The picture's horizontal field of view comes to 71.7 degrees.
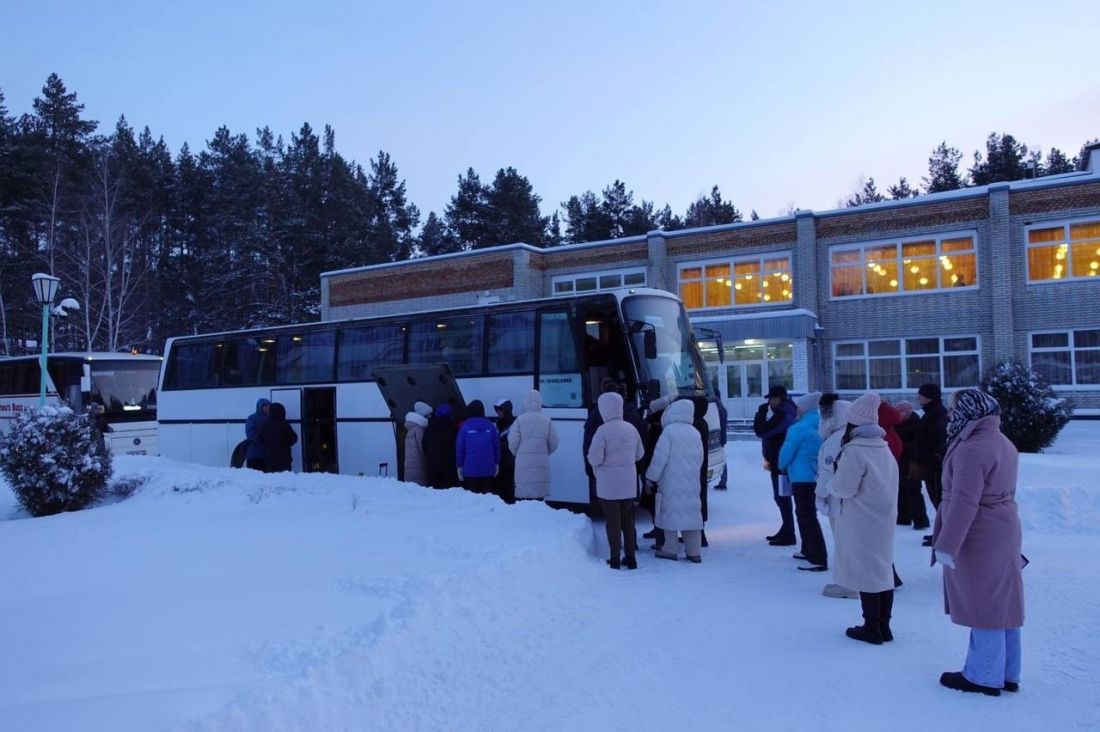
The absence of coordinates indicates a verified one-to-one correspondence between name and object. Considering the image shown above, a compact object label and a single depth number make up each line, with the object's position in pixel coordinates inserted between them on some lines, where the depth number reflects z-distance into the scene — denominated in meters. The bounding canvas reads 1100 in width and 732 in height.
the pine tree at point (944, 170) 58.82
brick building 25.77
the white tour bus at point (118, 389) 19.80
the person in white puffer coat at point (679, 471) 8.22
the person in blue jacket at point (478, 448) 10.09
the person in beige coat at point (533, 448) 9.68
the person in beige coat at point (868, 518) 5.65
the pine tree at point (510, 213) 53.28
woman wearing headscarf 4.55
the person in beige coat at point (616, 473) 8.00
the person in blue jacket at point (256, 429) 12.96
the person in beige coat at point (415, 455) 11.31
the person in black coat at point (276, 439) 12.73
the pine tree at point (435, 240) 54.75
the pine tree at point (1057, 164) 58.12
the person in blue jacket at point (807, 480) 7.96
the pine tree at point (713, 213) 64.12
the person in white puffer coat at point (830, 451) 6.85
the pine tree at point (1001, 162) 53.03
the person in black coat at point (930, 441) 9.38
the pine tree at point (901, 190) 63.76
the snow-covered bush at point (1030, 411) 17.39
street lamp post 17.52
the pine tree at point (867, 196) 66.50
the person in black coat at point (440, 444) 10.71
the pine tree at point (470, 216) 53.81
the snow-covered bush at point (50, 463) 11.17
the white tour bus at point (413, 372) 10.79
